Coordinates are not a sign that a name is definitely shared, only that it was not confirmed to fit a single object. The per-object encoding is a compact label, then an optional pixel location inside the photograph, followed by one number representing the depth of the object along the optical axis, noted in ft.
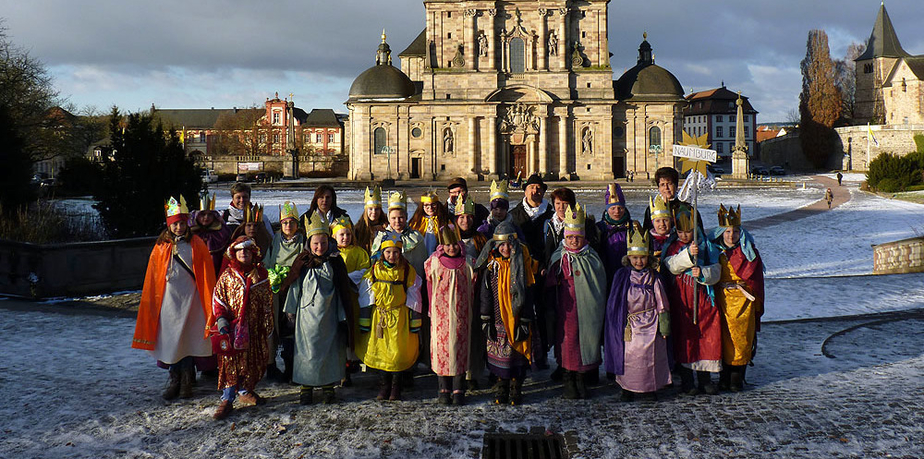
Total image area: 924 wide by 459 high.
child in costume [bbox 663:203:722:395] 22.52
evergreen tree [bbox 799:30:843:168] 240.32
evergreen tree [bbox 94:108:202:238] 52.39
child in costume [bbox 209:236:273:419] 21.21
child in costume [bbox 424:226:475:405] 21.93
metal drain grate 18.52
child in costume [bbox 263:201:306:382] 23.12
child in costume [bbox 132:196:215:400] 22.49
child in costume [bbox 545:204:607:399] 22.35
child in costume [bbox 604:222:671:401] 21.98
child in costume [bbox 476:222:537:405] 21.77
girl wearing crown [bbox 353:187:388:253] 24.88
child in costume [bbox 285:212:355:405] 21.65
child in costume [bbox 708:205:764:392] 22.77
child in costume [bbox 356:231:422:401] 21.95
